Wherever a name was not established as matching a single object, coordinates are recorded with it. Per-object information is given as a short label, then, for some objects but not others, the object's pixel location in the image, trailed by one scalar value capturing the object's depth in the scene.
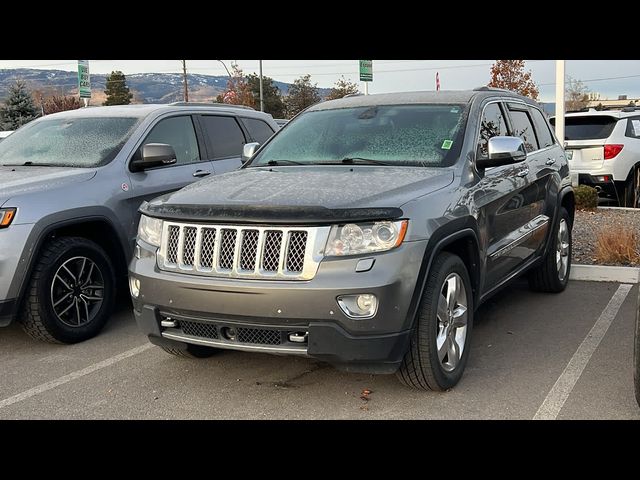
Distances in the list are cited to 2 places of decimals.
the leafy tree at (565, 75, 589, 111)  66.00
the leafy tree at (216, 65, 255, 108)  49.62
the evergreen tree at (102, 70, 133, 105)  78.31
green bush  10.40
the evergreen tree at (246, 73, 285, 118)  51.47
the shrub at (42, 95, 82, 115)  59.56
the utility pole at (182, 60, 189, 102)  49.46
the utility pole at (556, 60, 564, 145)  10.86
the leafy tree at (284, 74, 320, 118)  53.75
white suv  10.91
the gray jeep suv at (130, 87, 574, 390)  3.49
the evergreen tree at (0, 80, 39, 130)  40.09
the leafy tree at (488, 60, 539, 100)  32.34
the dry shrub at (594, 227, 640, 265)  7.11
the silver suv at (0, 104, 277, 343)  4.83
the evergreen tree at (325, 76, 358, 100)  52.12
